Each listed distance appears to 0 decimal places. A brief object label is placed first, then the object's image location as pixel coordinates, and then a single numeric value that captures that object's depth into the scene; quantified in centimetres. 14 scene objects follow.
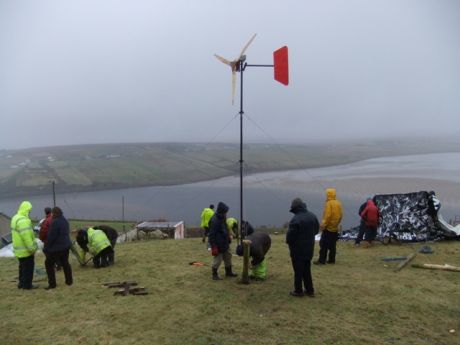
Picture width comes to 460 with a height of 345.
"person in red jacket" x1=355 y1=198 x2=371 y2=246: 1386
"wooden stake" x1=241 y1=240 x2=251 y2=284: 871
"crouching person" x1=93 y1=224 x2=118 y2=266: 1138
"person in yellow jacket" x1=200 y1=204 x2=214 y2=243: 1493
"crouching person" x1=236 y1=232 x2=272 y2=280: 899
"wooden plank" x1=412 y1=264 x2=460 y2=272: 998
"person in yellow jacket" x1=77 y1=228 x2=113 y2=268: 1081
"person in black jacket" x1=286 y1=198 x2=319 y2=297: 761
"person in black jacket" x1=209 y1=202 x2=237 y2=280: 903
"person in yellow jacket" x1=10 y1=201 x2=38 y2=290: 866
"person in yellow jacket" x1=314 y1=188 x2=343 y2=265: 1045
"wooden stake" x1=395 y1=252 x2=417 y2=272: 1031
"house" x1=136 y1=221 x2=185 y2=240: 2998
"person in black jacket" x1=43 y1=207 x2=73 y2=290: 867
